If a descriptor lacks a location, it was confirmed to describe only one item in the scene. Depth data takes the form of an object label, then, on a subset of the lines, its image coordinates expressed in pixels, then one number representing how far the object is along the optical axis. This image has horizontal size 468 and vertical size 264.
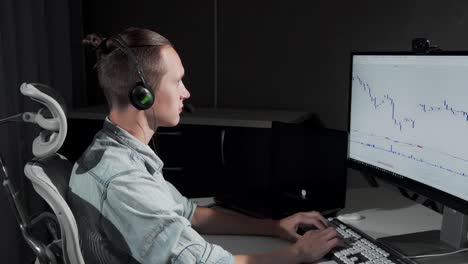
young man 0.96
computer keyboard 1.08
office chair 0.93
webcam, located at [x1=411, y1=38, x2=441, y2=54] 1.20
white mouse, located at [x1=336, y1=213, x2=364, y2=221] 1.42
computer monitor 1.10
